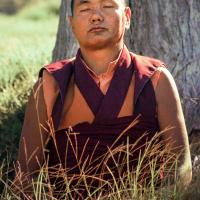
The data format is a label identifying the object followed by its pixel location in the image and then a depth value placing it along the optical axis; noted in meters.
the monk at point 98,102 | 6.58
